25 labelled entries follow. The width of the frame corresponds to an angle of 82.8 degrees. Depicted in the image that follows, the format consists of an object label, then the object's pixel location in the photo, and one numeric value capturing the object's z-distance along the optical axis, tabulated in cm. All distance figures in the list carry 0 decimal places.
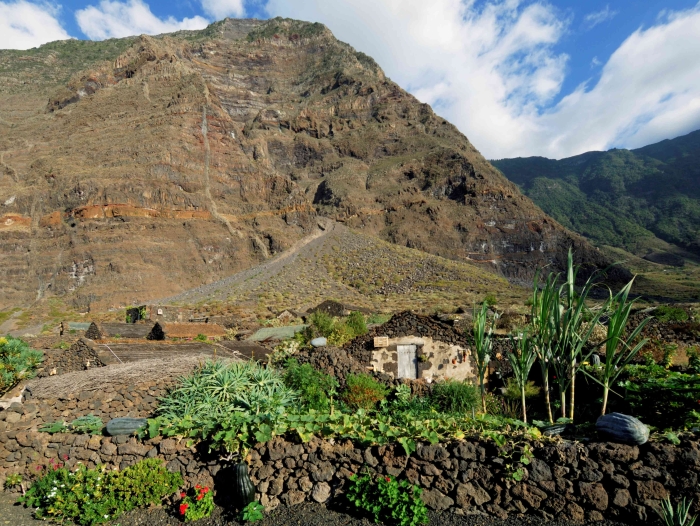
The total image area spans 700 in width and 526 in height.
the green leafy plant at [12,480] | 722
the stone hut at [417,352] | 1236
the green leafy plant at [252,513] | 592
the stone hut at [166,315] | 2846
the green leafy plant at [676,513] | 461
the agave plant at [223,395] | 741
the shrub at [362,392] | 940
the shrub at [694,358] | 900
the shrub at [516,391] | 999
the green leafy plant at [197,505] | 610
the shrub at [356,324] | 1668
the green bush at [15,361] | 1002
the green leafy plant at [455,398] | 946
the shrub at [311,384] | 889
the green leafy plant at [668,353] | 1030
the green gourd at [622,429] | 517
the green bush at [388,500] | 547
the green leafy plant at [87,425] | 749
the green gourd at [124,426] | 716
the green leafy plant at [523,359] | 679
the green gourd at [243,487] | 613
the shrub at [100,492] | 630
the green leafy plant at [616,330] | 581
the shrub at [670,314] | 1843
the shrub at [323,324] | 1658
